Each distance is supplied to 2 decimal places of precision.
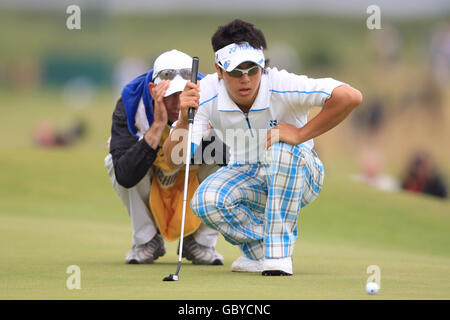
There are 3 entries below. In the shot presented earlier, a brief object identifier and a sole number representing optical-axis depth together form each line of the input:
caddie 12.27
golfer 10.63
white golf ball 8.81
